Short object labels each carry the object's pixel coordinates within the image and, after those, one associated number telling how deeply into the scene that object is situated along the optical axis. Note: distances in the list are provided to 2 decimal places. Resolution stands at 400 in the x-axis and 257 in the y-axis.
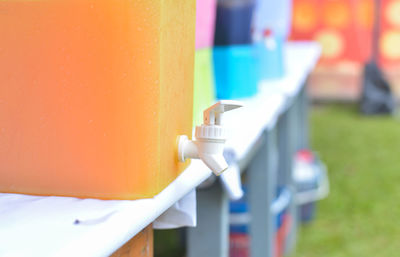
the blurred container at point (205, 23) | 1.46
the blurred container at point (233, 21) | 1.60
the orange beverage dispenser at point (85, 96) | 1.06
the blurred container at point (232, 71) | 1.62
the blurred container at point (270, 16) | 2.02
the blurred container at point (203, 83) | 1.44
